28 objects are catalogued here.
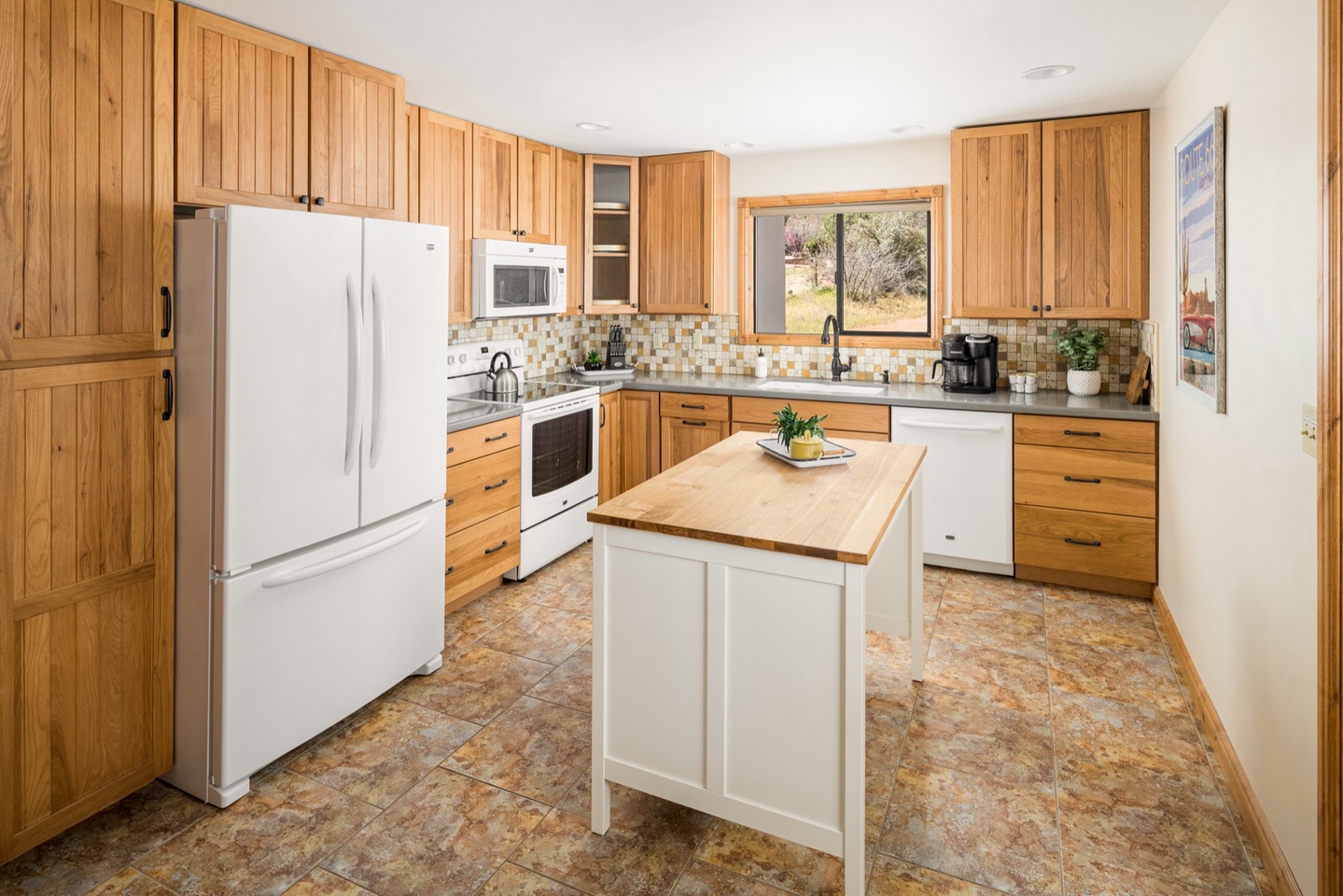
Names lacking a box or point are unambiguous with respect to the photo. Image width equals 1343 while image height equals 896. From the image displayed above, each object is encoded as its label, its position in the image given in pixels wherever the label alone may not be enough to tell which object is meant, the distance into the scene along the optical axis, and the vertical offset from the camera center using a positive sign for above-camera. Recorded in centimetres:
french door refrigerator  221 -16
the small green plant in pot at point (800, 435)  262 -5
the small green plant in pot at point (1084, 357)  418 +34
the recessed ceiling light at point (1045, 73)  325 +144
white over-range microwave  404 +75
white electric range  406 -18
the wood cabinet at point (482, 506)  351 -41
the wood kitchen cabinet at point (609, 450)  475 -18
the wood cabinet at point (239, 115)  237 +97
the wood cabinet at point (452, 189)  377 +112
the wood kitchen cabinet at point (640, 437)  486 -10
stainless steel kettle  420 +19
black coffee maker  436 +33
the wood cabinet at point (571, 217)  480 +124
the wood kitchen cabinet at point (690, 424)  469 -2
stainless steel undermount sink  450 +19
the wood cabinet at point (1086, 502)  377 -39
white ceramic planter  417 +21
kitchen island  183 -57
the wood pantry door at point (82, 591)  197 -46
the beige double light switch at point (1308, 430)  172 -2
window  478 +96
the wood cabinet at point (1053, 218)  396 +105
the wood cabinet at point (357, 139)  286 +106
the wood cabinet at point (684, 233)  493 +118
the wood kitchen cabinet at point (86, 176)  191 +62
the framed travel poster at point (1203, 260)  247 +55
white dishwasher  405 -32
